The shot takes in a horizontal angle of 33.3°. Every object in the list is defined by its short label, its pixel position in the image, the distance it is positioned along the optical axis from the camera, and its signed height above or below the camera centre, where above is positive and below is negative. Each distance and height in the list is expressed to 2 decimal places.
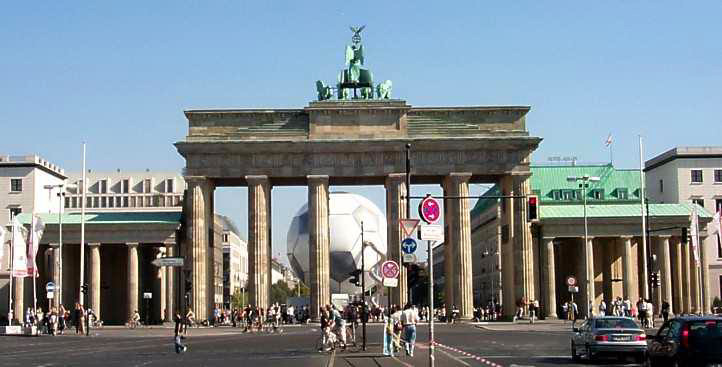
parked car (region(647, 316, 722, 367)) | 28.23 -1.40
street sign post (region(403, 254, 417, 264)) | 40.53 +1.10
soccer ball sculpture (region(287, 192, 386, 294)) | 154.25 +7.46
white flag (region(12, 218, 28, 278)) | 76.62 +2.91
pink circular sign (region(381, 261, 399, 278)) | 43.38 +0.77
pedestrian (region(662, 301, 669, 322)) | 69.94 -1.49
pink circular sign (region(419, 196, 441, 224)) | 33.38 +2.21
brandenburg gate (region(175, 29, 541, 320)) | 98.69 +10.74
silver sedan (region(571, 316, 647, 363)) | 38.53 -1.70
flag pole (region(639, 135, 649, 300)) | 85.21 +1.43
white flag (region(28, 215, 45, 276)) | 78.69 +3.76
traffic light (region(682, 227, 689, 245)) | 76.12 +3.08
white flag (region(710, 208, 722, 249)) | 73.75 +3.73
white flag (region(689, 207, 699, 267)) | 78.06 +3.40
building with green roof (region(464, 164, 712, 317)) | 101.38 +2.95
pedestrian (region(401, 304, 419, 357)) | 44.44 -1.26
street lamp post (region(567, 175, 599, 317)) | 88.22 +3.10
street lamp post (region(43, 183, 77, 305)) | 90.44 +2.43
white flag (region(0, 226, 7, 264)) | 75.98 +4.06
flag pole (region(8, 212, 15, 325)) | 77.06 +2.65
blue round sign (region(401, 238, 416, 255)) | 37.94 +1.43
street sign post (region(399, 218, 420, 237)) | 38.22 +2.09
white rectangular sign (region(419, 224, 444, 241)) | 32.12 +1.55
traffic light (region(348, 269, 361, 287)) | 53.36 +0.69
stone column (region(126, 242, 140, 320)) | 100.50 +1.67
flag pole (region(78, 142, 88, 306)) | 87.25 +4.94
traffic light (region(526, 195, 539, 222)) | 51.56 +3.45
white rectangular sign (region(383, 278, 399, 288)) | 42.94 +0.34
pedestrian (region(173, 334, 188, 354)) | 50.09 -2.05
